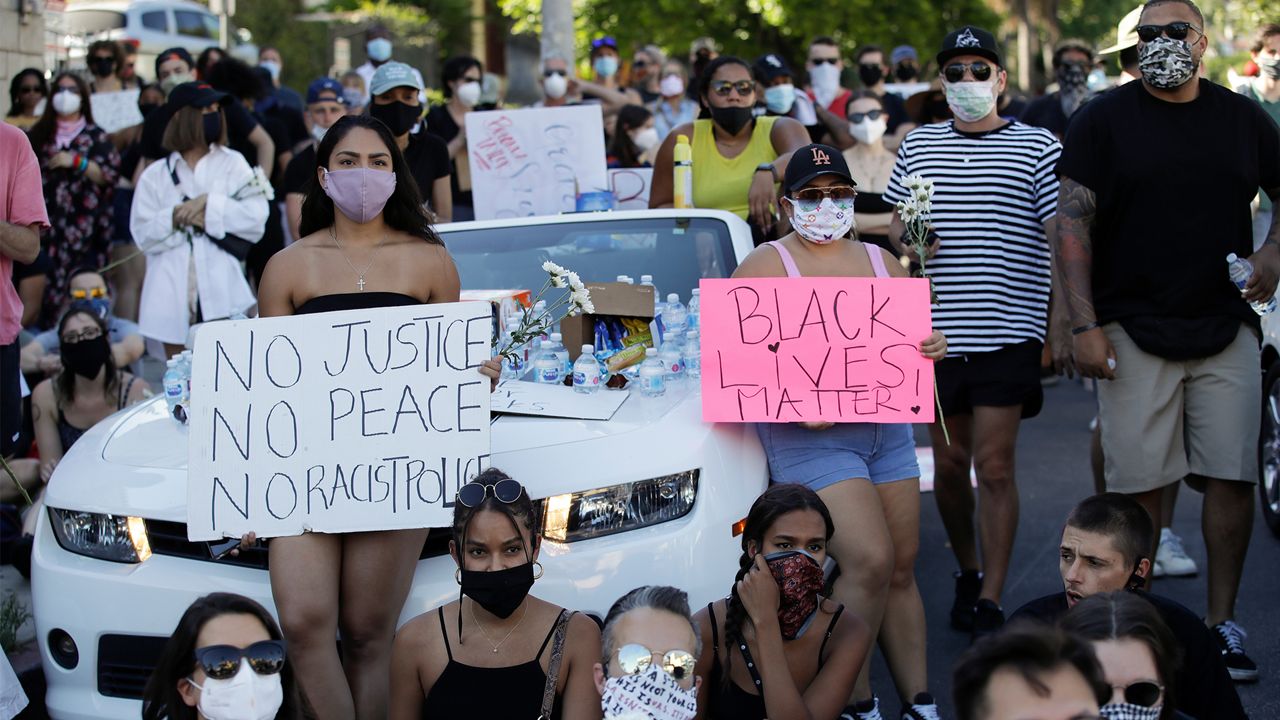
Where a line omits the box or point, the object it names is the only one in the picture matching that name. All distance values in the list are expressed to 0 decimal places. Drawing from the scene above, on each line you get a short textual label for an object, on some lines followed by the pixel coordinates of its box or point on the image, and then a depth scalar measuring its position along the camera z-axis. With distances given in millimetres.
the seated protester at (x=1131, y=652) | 3203
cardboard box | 5441
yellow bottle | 6922
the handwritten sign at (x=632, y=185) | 8547
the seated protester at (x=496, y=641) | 3943
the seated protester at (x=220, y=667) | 3388
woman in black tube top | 4246
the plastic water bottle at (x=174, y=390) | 5258
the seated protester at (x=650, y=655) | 3693
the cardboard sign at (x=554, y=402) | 4766
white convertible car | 4375
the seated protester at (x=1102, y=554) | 4094
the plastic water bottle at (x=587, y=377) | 5082
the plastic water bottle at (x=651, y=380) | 5039
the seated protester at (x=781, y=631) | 4074
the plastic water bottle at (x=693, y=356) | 5359
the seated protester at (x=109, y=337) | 8008
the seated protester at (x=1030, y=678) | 2637
